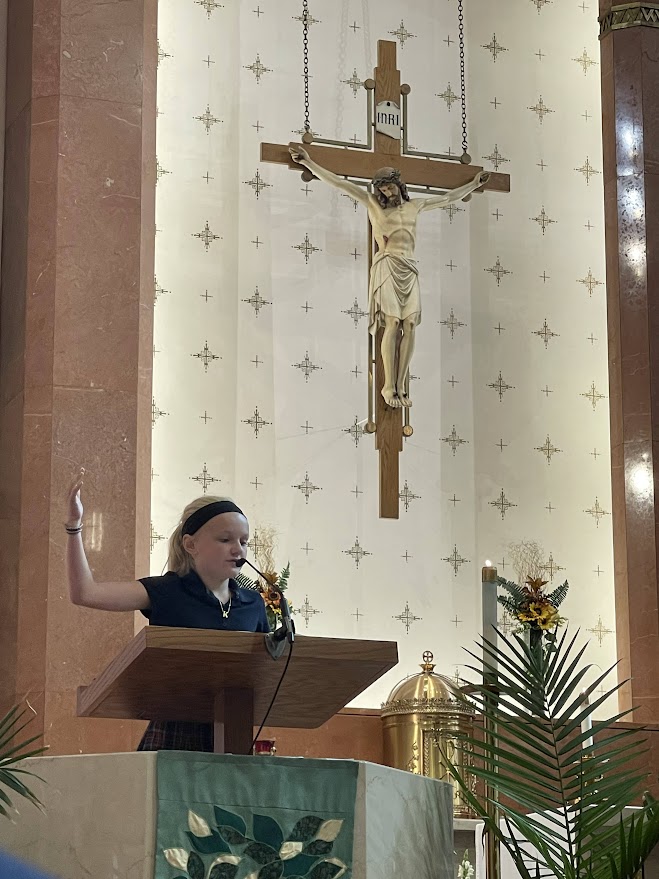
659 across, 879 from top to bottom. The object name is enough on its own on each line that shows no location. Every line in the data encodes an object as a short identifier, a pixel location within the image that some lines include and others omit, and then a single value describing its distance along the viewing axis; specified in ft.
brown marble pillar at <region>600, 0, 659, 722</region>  26.73
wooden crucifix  26.32
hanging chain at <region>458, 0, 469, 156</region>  28.86
